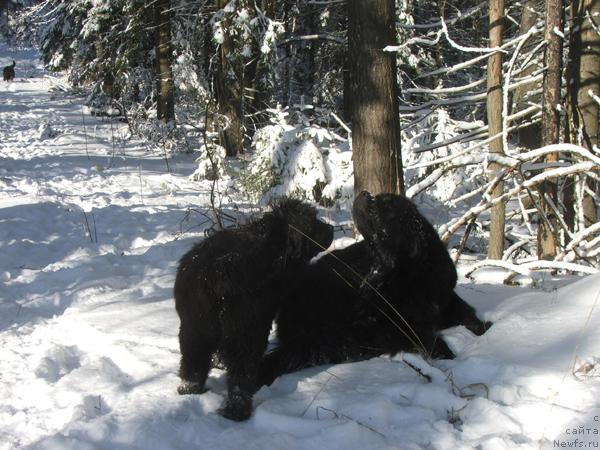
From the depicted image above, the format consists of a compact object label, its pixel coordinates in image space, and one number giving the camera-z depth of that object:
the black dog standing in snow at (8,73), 34.72
